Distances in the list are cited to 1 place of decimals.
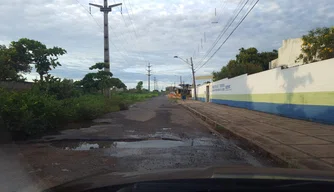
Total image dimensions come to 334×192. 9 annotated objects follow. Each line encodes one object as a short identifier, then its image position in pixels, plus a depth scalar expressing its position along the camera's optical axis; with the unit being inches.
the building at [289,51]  931.3
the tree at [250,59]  1646.8
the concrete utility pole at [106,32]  1079.6
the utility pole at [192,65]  1943.8
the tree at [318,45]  692.1
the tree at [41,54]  861.2
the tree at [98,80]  1061.1
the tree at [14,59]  817.5
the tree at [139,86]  4323.3
